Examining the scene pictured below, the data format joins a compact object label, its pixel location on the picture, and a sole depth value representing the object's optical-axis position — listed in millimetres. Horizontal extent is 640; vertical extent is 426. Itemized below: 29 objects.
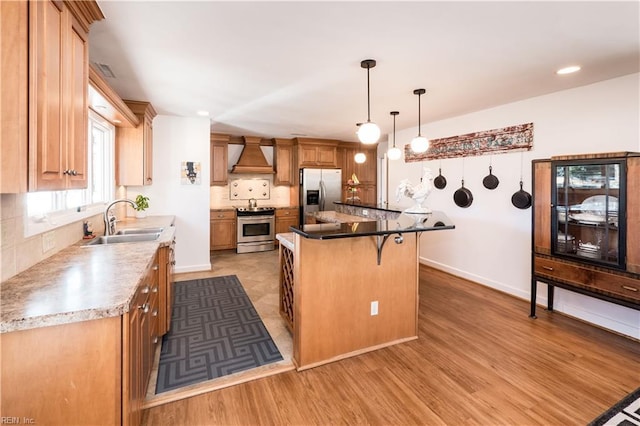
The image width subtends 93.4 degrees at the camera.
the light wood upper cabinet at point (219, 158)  6070
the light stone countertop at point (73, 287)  1198
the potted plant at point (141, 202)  3670
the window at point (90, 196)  1996
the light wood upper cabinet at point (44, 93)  1182
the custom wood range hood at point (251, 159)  6480
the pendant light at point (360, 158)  4977
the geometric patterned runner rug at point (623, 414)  1800
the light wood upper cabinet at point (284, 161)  6734
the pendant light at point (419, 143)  3295
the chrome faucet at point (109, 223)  2832
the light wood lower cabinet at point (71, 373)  1174
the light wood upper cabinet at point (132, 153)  3842
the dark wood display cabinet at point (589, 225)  2498
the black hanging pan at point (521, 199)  3676
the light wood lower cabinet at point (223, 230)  6152
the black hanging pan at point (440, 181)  4859
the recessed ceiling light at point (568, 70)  2686
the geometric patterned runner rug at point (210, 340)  2262
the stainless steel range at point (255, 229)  6234
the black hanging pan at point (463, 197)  4441
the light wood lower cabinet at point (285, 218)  6660
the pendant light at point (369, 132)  2686
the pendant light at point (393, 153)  4070
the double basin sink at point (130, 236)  2803
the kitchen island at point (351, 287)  2324
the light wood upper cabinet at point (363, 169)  7375
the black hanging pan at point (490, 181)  4051
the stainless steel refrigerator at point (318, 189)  6695
